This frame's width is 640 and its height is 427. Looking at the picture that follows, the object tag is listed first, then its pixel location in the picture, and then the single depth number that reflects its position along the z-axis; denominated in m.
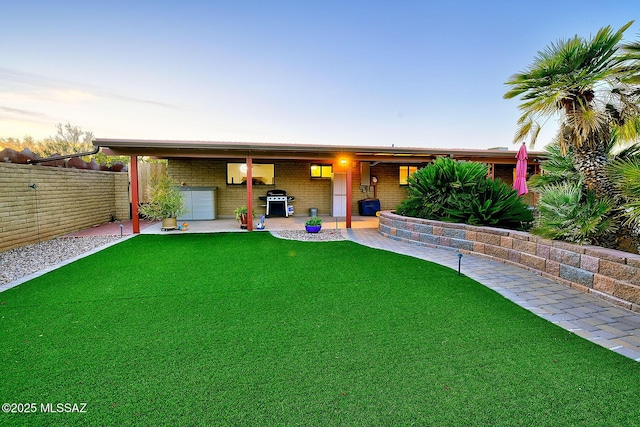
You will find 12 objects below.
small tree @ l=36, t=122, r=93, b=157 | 22.66
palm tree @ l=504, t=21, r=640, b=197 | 4.09
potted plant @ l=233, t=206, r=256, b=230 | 9.33
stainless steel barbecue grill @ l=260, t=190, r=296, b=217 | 12.13
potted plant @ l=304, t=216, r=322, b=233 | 8.52
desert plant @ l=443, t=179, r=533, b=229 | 6.29
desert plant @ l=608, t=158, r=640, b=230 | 3.39
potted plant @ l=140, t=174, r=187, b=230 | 8.88
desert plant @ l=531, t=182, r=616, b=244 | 4.09
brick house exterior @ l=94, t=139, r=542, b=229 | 8.51
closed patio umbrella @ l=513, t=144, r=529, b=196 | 7.52
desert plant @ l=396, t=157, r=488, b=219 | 7.01
